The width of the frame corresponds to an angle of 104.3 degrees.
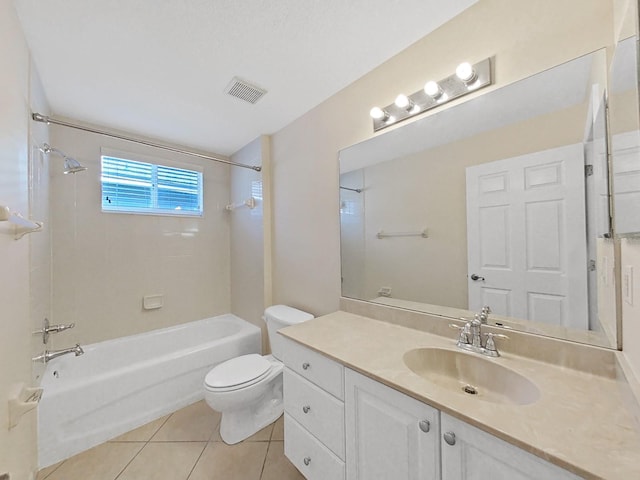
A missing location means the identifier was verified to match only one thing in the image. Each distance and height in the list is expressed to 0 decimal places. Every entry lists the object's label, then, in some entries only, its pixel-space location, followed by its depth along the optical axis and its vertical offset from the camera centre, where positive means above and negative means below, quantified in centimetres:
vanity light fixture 112 +74
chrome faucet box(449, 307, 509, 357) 100 -42
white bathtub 151 -102
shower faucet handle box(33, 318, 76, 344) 163 -56
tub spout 160 -71
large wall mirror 89 +14
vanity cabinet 63 -65
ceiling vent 165 +106
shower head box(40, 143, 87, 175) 175 +59
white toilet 158 -96
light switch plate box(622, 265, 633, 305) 71 -14
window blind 231 +57
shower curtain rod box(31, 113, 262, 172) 144 +76
